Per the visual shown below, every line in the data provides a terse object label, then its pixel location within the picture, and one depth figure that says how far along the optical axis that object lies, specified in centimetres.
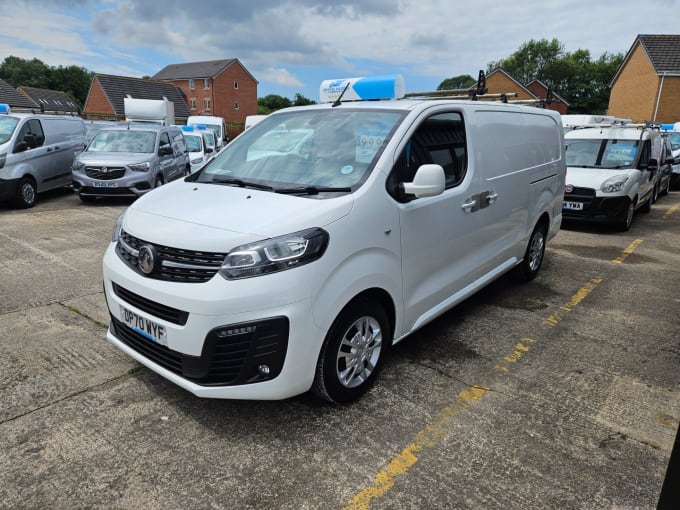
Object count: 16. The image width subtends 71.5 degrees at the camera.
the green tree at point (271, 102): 8444
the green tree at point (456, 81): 9080
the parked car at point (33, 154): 955
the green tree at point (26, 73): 8281
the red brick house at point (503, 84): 4622
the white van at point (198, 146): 1606
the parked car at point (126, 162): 1044
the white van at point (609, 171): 852
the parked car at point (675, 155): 1662
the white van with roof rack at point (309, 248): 244
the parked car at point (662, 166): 1118
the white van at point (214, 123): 2256
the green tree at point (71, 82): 8412
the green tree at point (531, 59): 8575
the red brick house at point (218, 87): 6169
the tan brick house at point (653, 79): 3183
